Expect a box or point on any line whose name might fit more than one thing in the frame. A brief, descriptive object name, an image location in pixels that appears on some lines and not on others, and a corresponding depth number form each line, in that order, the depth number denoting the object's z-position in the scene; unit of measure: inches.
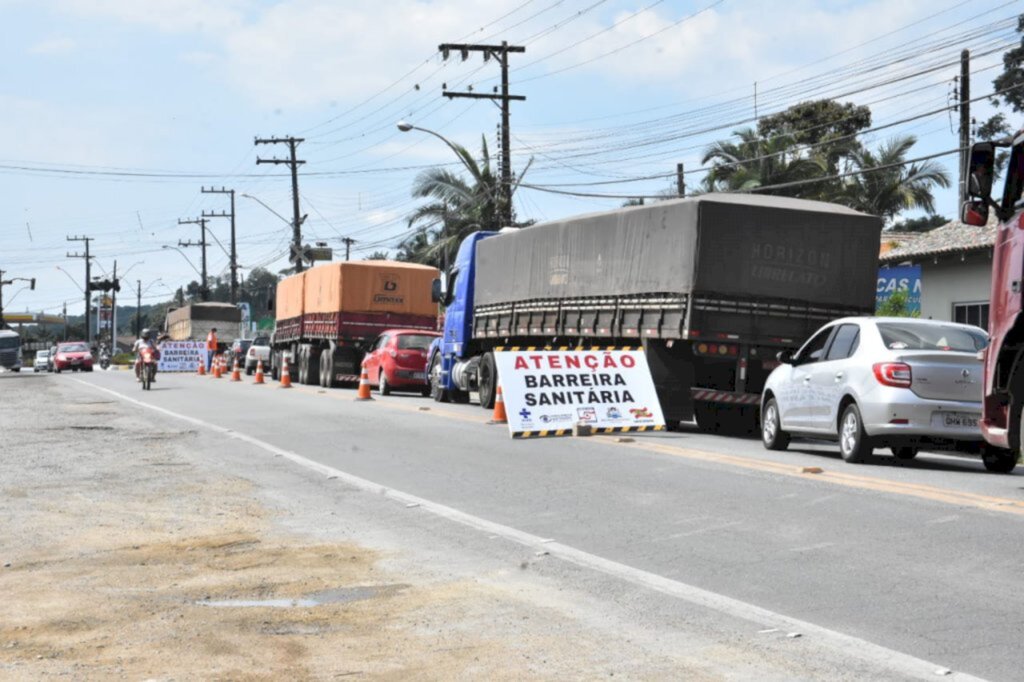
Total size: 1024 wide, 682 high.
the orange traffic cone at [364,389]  1200.5
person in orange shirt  2289.6
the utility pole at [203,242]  4151.8
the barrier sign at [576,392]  759.1
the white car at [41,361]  3700.1
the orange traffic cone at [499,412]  871.7
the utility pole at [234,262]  3555.6
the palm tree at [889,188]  1712.6
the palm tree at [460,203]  1868.8
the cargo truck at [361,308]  1584.6
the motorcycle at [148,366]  1496.1
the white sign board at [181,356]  2356.1
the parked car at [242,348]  2436.1
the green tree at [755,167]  1630.2
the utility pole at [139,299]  5807.6
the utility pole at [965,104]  1125.7
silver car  577.9
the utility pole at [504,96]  1688.0
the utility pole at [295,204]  2630.7
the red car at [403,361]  1364.4
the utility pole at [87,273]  4894.9
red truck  471.8
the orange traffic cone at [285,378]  1555.1
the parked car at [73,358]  2810.0
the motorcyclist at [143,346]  1535.4
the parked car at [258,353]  2204.8
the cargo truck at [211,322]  3002.0
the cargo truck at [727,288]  810.2
